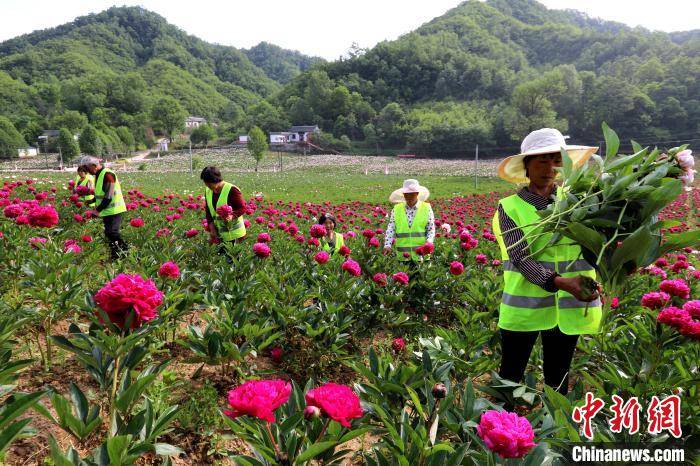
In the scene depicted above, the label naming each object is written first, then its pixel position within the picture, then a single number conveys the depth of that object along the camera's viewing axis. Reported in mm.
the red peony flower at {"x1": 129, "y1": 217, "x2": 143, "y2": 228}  4850
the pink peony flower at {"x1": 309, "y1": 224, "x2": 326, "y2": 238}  4301
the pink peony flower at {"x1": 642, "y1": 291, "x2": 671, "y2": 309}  2730
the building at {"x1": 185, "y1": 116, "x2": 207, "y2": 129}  116788
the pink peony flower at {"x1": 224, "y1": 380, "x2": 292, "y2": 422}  1114
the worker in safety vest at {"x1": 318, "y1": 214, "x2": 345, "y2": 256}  5098
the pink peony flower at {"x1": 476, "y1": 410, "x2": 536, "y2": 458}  1086
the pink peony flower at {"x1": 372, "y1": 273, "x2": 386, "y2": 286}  3686
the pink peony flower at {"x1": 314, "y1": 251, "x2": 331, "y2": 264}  3636
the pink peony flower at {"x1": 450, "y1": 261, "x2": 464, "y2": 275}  4008
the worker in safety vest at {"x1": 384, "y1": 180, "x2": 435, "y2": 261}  4777
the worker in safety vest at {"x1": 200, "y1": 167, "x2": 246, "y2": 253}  4566
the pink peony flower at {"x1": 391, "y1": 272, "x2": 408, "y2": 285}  3764
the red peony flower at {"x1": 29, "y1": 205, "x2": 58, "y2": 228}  3594
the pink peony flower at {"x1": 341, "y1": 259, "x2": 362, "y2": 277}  3434
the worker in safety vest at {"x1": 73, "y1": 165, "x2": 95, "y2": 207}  6328
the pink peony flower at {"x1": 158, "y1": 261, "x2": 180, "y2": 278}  2887
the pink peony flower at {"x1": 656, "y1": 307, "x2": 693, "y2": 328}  2076
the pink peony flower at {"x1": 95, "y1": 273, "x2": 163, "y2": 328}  1521
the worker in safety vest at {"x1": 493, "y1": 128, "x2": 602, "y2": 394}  2170
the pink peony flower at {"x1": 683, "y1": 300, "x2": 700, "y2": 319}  2133
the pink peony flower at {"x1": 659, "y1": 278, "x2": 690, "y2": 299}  2736
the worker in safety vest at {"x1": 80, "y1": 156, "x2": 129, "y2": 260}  5668
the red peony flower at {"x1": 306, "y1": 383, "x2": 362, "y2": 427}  1166
